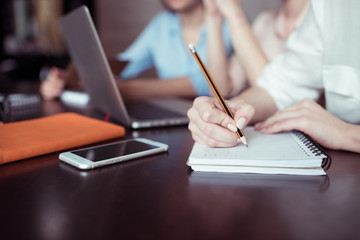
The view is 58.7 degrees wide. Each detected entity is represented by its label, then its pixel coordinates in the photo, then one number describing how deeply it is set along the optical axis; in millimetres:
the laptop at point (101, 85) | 709
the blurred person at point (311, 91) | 544
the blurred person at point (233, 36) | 1330
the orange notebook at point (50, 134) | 519
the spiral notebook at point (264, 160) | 457
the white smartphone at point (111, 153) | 487
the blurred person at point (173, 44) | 1723
